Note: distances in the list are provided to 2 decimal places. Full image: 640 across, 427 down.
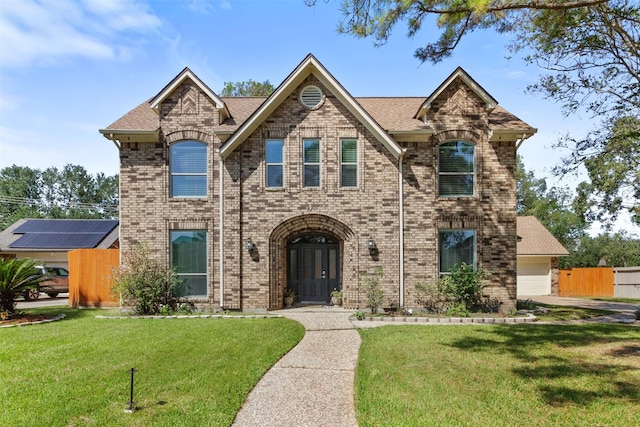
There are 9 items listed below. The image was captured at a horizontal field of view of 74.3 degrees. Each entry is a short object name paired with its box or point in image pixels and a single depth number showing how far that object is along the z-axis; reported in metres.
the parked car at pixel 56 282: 20.75
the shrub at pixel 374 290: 13.24
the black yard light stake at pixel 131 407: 5.09
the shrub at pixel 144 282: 13.01
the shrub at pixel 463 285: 13.10
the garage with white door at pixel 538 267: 24.09
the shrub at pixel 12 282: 11.62
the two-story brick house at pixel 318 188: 13.57
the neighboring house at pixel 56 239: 24.30
